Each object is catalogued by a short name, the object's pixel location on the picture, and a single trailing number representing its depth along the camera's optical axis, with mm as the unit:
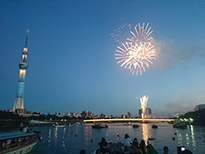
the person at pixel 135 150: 13809
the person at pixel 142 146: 18708
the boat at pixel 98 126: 138600
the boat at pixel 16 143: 23828
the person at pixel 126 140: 18052
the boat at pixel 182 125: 122562
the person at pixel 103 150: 15934
